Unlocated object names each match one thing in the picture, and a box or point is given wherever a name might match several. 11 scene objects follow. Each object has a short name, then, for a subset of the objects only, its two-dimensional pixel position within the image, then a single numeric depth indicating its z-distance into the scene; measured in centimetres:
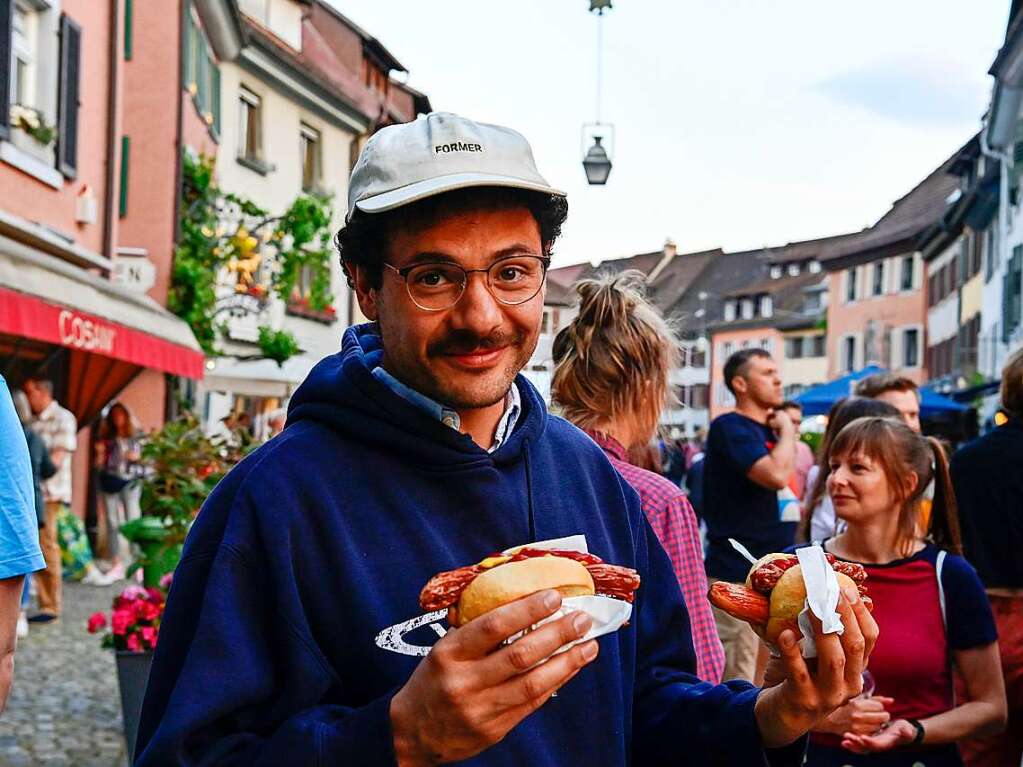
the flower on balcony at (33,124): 1232
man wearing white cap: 178
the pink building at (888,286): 5381
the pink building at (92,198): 1120
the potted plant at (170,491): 692
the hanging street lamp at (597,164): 1800
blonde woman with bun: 377
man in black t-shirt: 603
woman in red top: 364
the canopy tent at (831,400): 1932
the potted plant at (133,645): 643
